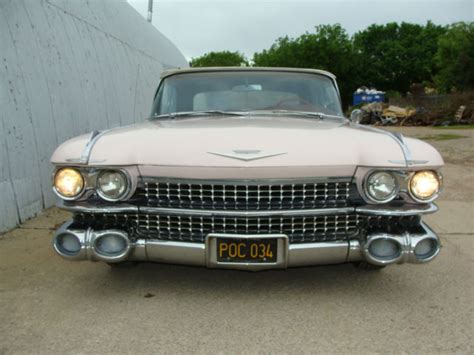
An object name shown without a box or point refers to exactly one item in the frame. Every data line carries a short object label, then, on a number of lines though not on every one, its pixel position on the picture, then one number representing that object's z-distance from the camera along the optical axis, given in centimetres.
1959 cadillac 266
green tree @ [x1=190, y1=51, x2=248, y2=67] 7631
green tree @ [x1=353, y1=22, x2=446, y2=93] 5353
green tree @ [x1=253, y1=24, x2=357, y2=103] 4912
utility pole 1471
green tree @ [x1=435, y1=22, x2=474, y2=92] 3234
